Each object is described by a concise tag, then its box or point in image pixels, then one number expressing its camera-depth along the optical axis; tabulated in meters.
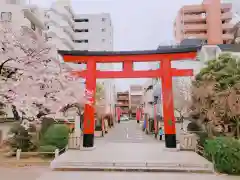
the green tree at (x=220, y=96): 10.55
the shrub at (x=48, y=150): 11.02
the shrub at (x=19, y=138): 11.61
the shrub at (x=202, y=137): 12.19
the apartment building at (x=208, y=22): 40.84
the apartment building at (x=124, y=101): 70.75
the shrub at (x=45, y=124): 12.91
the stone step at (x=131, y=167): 9.35
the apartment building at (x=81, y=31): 38.25
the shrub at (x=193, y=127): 14.28
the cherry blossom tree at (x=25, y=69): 6.73
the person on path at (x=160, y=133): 18.03
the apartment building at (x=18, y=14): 20.38
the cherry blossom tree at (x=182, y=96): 17.41
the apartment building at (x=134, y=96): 69.06
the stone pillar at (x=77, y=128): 14.97
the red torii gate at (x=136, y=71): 12.70
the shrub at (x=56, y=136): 11.86
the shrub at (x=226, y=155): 8.67
